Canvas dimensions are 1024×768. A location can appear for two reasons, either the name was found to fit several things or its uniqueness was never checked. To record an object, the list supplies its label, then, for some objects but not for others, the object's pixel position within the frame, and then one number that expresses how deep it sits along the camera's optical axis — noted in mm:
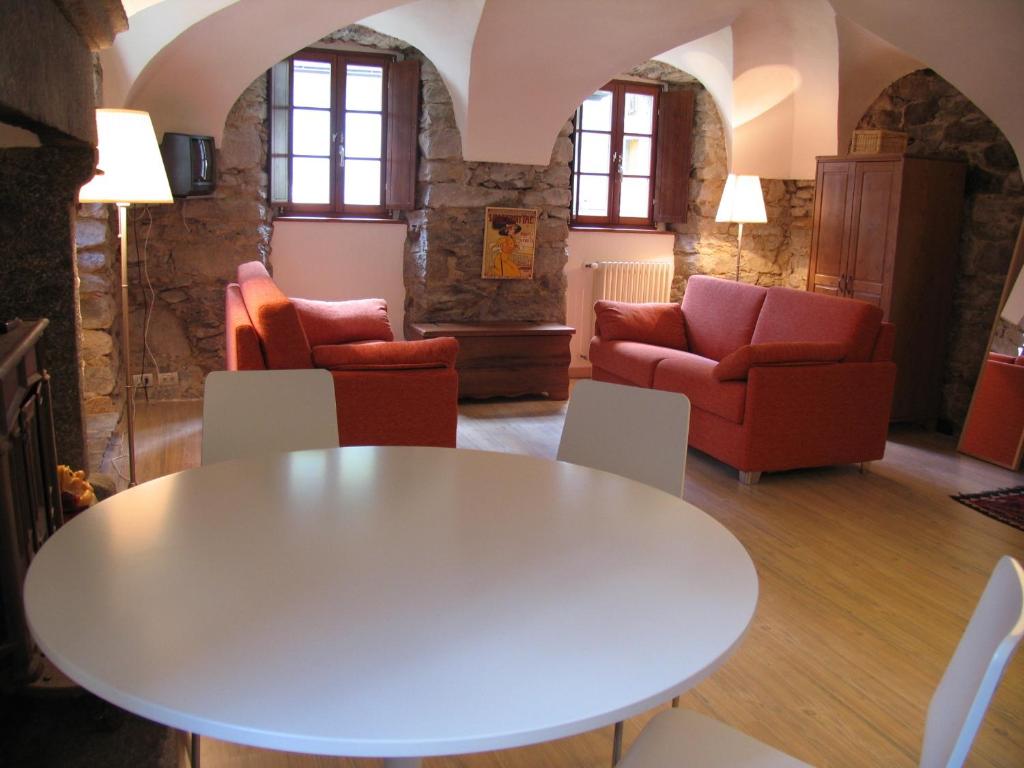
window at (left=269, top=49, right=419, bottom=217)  6469
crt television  5660
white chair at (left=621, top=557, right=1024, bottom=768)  1161
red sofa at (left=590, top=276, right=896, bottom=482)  4641
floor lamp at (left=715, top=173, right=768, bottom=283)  6824
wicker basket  6191
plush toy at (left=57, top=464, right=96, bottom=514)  2849
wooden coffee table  6289
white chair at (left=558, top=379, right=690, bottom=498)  2473
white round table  1119
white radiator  7391
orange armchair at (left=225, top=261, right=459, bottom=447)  4344
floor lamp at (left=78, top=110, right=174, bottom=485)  3627
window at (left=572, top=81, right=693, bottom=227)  7391
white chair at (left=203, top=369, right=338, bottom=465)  2549
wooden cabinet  5824
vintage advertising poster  6723
